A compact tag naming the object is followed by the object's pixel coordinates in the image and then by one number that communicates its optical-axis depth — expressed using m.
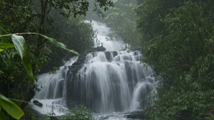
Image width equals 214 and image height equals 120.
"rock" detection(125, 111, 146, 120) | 11.12
